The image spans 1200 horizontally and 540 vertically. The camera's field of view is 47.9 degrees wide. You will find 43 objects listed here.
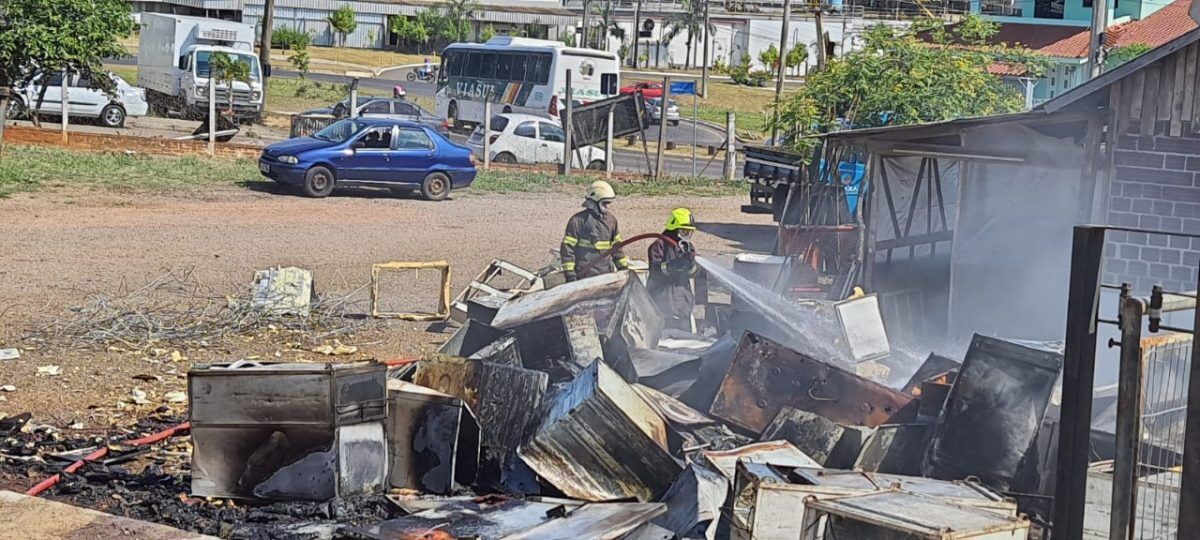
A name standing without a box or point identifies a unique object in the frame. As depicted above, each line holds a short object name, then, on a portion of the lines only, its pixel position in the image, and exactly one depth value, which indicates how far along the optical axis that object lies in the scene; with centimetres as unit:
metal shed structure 496
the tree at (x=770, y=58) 7706
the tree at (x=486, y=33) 7819
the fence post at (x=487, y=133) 2819
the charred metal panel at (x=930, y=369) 895
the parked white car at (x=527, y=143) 2992
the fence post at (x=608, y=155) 2818
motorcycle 6150
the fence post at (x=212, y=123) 2564
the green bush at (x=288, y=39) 6650
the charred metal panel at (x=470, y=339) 978
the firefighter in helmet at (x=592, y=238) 1167
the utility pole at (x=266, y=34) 3941
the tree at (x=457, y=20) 7700
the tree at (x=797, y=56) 7172
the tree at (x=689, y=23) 8350
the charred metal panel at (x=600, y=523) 659
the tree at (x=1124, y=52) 3944
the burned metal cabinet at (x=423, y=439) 769
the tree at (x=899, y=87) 1853
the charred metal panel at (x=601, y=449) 744
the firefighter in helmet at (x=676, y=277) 1159
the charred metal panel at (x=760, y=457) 711
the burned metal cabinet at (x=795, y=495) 592
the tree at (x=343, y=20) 7444
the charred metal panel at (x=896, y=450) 757
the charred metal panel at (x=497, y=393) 805
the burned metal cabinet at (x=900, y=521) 520
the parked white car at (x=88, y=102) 3003
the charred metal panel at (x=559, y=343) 938
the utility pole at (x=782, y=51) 4028
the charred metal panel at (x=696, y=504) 678
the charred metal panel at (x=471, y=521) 674
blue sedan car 2200
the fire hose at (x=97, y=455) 770
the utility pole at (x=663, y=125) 2639
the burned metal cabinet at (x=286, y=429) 716
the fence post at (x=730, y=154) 2879
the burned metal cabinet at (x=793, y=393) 819
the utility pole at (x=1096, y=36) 2186
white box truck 3544
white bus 3878
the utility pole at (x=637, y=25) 8164
